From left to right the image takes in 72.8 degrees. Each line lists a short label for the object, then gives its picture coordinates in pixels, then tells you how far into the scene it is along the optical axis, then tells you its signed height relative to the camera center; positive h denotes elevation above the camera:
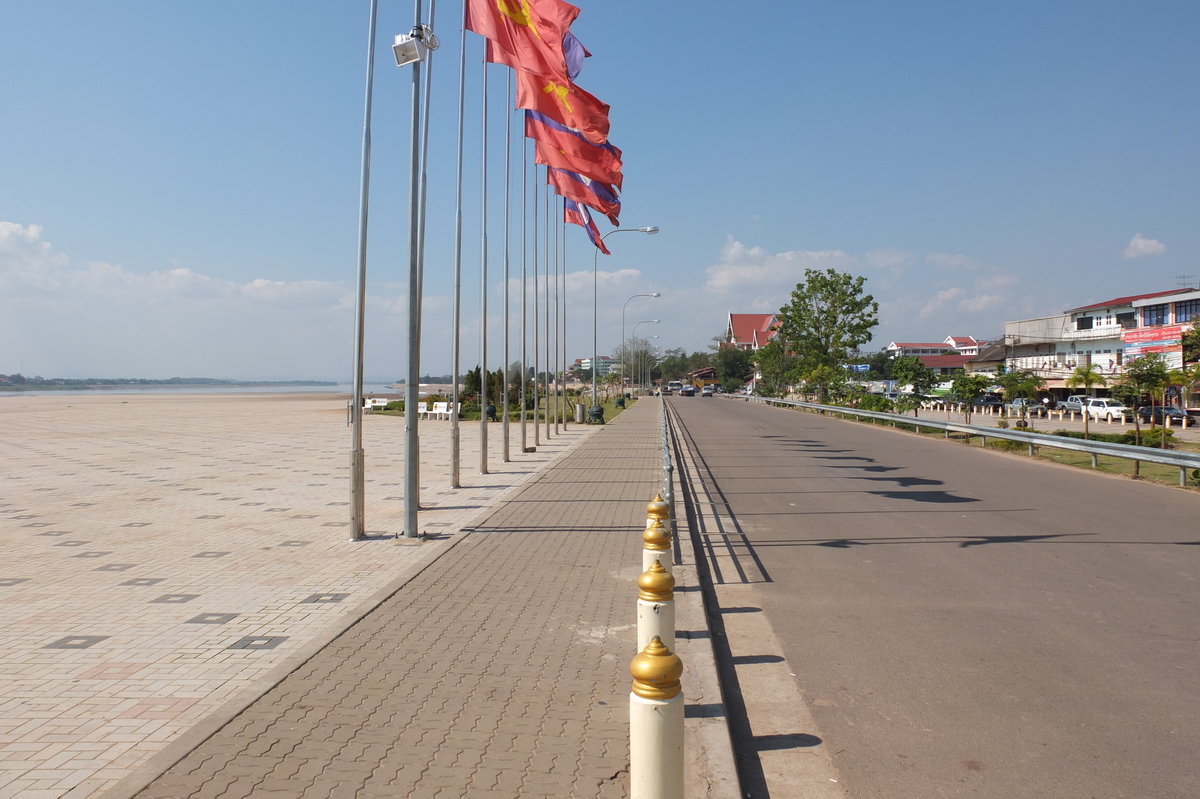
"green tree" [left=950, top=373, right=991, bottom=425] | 28.81 +0.16
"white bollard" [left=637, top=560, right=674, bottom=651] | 3.68 -1.02
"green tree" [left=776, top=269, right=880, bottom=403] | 53.53 +4.64
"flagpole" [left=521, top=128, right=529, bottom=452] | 21.87 +1.99
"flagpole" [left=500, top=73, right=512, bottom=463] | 18.53 +4.19
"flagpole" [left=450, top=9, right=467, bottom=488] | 14.09 +1.14
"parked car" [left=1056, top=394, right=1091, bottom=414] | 49.39 -0.75
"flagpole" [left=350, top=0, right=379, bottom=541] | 9.59 +0.49
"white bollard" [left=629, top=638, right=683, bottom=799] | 2.86 -1.21
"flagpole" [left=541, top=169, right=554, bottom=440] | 24.78 +4.66
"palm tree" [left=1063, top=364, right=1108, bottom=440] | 27.91 +0.51
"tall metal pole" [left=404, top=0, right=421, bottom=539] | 9.97 +0.85
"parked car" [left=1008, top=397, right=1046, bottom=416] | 49.07 -1.11
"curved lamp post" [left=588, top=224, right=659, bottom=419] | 39.66 +0.85
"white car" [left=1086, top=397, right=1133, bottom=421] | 43.19 -0.99
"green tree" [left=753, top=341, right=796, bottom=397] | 68.50 +2.13
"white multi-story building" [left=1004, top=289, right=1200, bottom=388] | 46.97 +4.14
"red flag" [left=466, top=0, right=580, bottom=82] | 11.95 +5.36
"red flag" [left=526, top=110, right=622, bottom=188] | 17.20 +5.14
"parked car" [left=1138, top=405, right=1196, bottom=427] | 38.27 -1.22
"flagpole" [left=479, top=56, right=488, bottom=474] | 16.25 +1.46
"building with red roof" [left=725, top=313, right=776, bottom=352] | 129.50 +9.98
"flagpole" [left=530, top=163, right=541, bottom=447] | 23.61 +1.92
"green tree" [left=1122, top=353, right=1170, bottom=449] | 22.42 +0.48
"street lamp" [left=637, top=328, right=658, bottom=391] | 109.44 +4.11
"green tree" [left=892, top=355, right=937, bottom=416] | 34.28 +0.64
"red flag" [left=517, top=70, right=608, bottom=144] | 13.85 +4.98
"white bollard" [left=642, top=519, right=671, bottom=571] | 4.54 -0.85
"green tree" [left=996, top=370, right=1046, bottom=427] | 28.89 +0.31
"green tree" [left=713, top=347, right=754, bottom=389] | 112.25 +3.39
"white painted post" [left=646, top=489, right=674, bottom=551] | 5.29 -0.79
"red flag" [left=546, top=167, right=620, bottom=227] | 19.42 +4.85
